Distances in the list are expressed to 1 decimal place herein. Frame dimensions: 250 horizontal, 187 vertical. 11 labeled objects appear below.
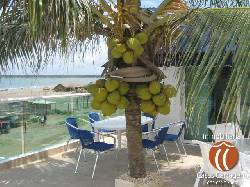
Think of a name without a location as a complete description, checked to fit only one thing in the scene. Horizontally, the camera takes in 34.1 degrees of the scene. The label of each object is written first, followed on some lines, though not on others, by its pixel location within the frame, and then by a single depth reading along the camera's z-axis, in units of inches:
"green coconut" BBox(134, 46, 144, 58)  191.5
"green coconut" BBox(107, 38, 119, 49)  192.5
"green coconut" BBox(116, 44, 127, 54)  190.5
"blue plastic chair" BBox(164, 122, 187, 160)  338.0
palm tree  97.3
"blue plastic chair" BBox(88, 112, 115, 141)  368.7
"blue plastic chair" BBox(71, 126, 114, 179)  296.8
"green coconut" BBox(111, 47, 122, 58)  190.4
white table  332.2
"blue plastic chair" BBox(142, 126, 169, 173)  300.5
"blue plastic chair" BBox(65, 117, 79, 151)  314.2
